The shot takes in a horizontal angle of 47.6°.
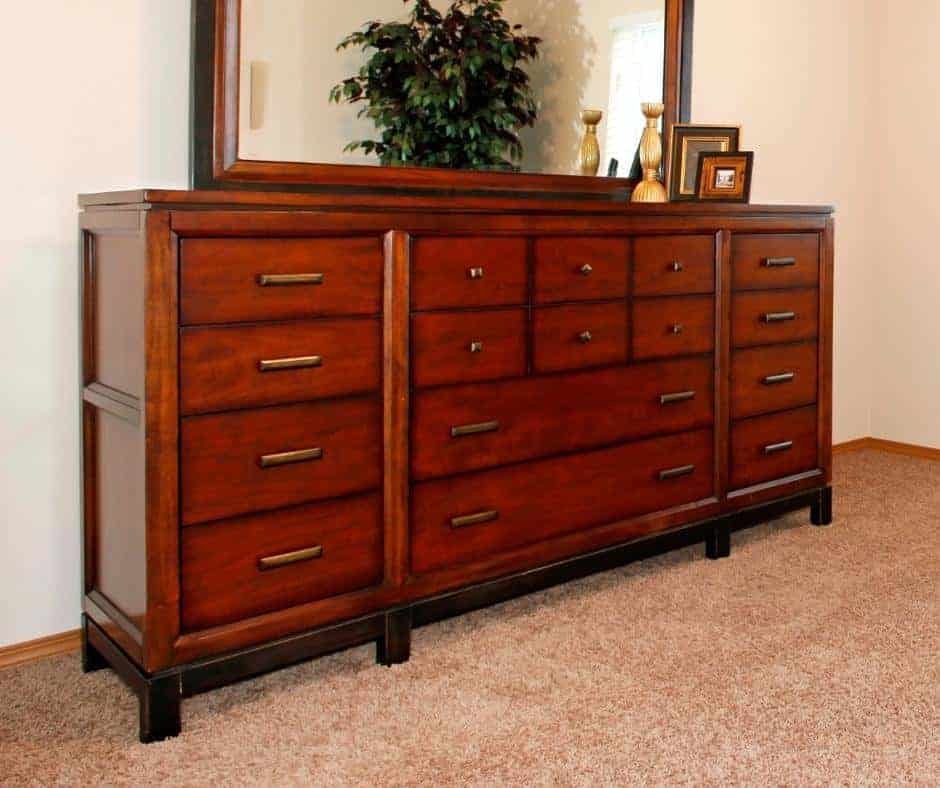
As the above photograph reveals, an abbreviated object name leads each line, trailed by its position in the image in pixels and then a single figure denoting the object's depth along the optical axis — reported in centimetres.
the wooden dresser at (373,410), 198
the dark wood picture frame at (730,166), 316
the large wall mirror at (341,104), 238
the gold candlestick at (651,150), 314
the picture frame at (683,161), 319
